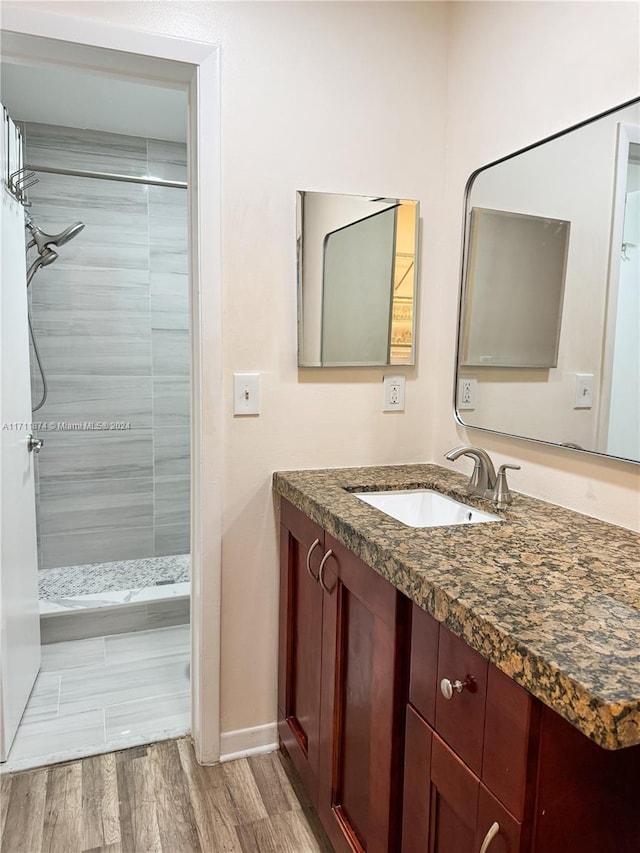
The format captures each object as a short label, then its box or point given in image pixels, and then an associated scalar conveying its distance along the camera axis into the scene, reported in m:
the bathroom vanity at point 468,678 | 0.76
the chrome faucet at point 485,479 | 1.49
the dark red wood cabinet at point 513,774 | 0.76
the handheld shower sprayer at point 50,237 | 2.74
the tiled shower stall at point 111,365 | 2.95
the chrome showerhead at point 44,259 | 2.79
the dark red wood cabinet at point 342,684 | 1.13
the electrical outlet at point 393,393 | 1.93
